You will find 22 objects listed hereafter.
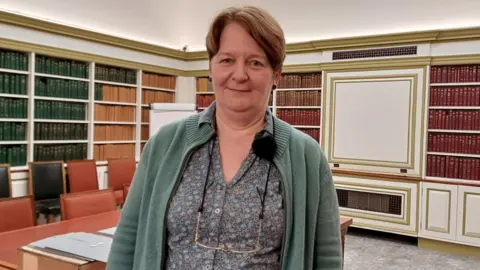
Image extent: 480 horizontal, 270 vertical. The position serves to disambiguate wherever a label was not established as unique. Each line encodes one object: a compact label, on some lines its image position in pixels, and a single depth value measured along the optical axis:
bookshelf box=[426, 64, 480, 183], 5.14
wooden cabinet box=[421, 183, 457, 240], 5.15
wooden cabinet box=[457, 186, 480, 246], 5.01
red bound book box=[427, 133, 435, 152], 5.41
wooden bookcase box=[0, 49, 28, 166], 4.95
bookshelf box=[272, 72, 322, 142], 6.25
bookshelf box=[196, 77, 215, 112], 7.19
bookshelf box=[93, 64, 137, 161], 6.03
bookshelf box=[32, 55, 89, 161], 5.32
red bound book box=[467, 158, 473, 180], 5.14
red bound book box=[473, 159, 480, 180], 5.10
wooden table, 2.03
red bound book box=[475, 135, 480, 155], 5.13
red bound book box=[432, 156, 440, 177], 5.34
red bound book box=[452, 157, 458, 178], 5.24
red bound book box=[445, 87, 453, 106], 5.25
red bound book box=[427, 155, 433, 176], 5.39
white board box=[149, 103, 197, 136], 6.36
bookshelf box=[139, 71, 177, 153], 6.75
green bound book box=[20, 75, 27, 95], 5.12
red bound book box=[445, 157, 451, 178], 5.29
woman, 1.06
